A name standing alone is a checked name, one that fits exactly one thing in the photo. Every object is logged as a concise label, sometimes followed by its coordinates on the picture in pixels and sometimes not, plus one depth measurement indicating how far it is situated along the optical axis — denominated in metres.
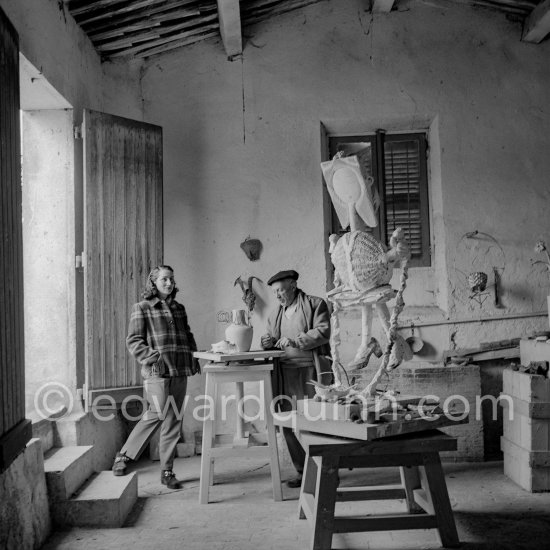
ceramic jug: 4.97
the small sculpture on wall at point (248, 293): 6.23
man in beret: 5.10
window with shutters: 6.50
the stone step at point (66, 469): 4.15
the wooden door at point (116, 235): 5.23
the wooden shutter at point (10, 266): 3.33
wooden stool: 4.72
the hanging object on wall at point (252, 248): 6.25
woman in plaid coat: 5.07
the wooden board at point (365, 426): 3.47
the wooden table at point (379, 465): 3.54
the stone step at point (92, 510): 4.19
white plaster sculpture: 3.81
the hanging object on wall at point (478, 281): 6.11
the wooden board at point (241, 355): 4.71
